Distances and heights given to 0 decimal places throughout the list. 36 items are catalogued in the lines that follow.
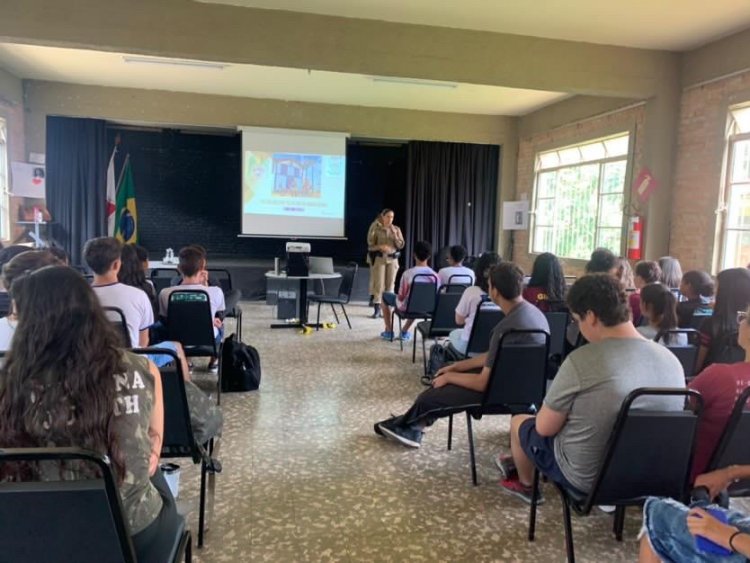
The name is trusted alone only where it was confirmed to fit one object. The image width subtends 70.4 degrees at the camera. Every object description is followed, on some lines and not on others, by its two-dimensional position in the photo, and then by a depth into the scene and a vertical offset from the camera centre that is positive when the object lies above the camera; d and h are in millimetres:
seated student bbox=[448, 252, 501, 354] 3469 -447
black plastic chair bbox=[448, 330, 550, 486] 2420 -652
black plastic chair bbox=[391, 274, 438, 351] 4836 -574
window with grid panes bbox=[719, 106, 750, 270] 4828 +470
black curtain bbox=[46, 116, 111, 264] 7703 +613
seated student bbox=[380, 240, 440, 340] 4984 -582
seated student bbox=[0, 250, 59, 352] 2246 -217
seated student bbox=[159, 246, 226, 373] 3599 -381
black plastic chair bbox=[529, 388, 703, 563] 1581 -654
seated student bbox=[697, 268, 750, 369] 2537 -354
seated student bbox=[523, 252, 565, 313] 3588 -316
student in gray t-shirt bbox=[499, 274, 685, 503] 1680 -441
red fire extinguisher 5617 +42
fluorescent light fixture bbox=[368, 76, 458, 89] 6525 +1885
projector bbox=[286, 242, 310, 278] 5703 -365
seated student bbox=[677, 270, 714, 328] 3119 -319
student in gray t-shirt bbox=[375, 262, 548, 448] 2500 -671
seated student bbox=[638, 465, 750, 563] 1251 -731
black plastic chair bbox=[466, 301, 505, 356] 3260 -550
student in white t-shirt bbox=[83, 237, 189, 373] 2752 -358
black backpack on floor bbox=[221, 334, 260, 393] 3805 -1018
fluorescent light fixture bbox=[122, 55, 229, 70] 5945 +1841
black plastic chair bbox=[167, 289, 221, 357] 3340 -593
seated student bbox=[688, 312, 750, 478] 1669 -477
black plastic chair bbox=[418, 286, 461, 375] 4254 -668
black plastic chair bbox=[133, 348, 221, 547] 1826 -728
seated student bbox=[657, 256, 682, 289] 4129 -217
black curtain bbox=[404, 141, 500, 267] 8885 +710
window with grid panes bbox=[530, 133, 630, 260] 6559 +581
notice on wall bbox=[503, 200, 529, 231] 8344 +366
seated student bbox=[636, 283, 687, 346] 2672 -353
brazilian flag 8156 +204
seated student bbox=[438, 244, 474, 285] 5098 -346
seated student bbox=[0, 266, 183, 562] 1110 -359
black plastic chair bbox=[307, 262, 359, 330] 5926 -706
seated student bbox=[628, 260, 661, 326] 3473 -233
